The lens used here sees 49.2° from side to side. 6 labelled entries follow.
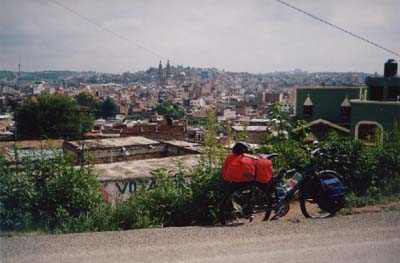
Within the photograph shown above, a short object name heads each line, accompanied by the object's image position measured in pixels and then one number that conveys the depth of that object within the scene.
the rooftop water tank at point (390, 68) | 24.33
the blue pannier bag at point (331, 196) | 5.19
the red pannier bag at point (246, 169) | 4.80
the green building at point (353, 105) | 21.34
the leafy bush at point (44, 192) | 4.80
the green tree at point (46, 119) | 38.69
